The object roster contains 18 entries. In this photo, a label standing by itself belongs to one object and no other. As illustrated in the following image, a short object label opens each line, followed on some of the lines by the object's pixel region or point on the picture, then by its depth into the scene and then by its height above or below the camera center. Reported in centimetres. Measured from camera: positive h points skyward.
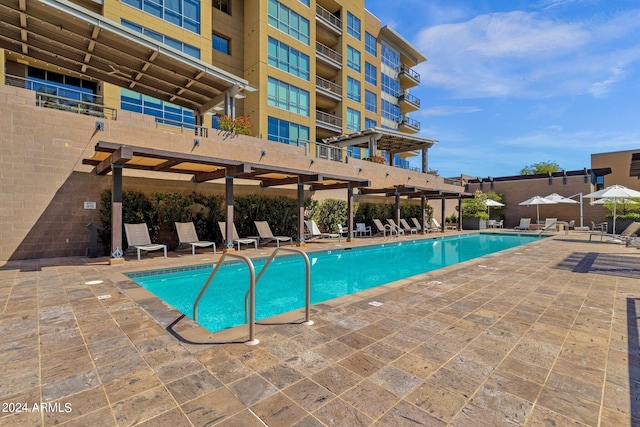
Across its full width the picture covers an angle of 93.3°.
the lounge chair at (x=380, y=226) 1655 -89
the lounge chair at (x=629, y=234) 1071 -91
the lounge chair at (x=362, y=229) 1656 -100
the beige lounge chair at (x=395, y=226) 1708 -89
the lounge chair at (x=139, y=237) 861 -77
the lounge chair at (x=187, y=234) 978 -77
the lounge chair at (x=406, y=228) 1885 -107
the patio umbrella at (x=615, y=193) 1155 +69
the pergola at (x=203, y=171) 760 +135
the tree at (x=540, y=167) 4569 +676
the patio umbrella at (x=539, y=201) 1830 +59
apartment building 1027 +864
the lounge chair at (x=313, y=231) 1358 -92
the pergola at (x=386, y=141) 2032 +526
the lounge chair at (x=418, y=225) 1967 -96
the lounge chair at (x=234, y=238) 1059 -97
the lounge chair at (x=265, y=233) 1192 -89
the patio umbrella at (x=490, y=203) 2207 +57
